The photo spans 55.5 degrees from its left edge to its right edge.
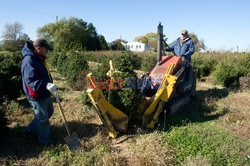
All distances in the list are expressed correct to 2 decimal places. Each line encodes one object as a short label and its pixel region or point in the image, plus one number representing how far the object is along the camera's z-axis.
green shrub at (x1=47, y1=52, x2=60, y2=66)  20.44
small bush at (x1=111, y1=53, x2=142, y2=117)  4.97
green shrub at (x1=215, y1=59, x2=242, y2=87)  10.76
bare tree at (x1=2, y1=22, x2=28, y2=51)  45.16
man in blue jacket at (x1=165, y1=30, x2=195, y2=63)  7.32
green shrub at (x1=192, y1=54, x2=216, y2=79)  13.12
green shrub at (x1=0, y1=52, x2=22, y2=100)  7.10
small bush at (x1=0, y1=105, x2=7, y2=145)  4.48
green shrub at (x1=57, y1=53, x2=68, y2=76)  14.46
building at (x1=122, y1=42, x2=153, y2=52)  72.50
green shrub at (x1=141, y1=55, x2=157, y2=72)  15.92
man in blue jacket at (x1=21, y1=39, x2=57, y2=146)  4.23
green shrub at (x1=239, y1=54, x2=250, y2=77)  11.06
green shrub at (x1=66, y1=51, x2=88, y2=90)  9.45
